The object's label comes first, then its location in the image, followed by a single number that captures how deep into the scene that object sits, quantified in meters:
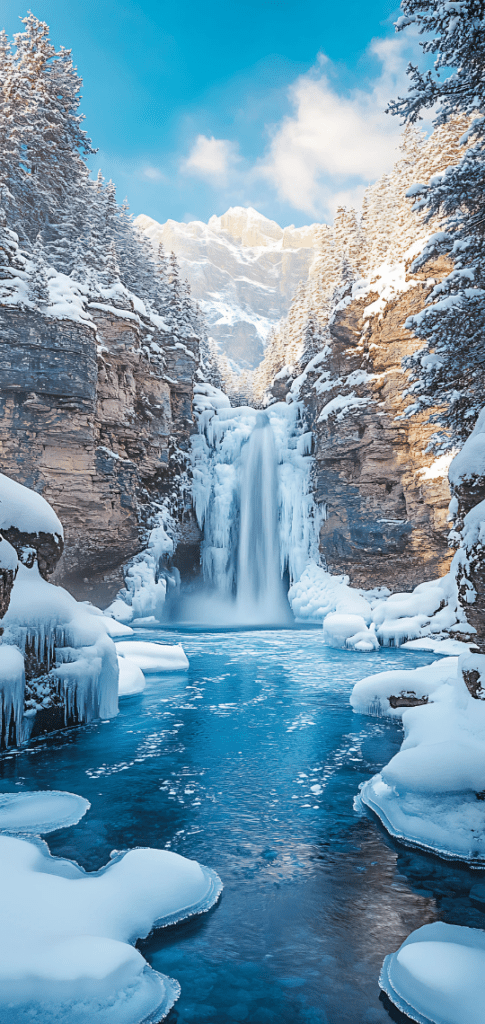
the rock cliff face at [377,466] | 24.38
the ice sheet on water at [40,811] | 5.15
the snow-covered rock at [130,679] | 11.79
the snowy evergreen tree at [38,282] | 21.84
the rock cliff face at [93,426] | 21.83
